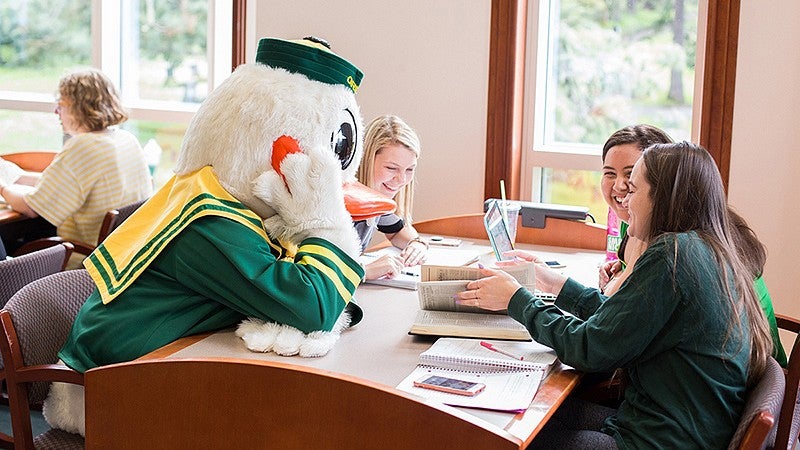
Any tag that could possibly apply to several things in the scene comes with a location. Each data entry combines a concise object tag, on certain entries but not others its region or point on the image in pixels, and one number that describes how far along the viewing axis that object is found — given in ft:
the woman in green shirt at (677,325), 5.77
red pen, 6.20
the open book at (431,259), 8.27
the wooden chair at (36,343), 6.48
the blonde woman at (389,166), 9.95
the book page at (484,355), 5.96
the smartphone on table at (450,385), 5.47
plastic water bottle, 9.28
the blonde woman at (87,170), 11.93
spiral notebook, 5.41
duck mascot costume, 6.19
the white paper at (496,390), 5.34
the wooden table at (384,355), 5.22
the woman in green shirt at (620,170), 8.36
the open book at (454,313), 6.59
